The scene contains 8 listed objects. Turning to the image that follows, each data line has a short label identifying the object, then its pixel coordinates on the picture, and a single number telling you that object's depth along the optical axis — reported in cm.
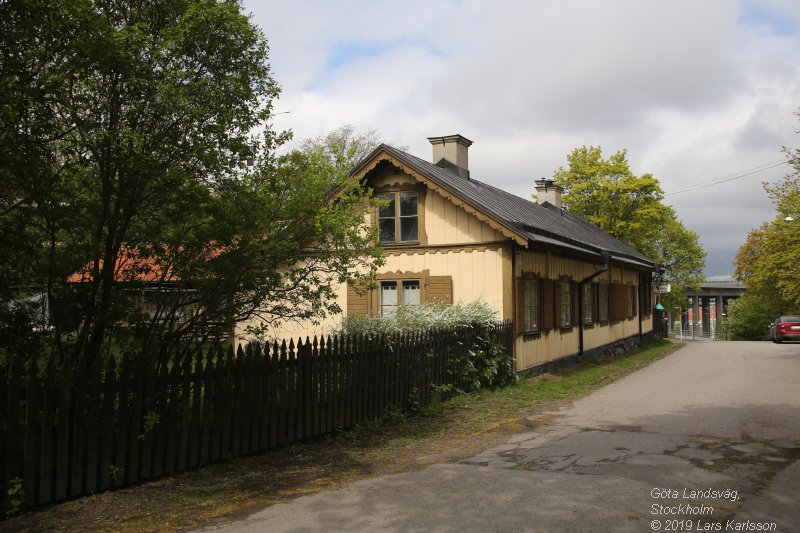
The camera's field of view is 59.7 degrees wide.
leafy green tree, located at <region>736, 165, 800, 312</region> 2442
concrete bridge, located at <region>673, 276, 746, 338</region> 8975
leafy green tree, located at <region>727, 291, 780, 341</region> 6069
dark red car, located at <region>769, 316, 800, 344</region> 3481
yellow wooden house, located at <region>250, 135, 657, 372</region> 1573
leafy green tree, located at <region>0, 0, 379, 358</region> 600
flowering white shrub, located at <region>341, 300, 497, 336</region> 1209
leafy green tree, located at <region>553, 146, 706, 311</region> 4278
